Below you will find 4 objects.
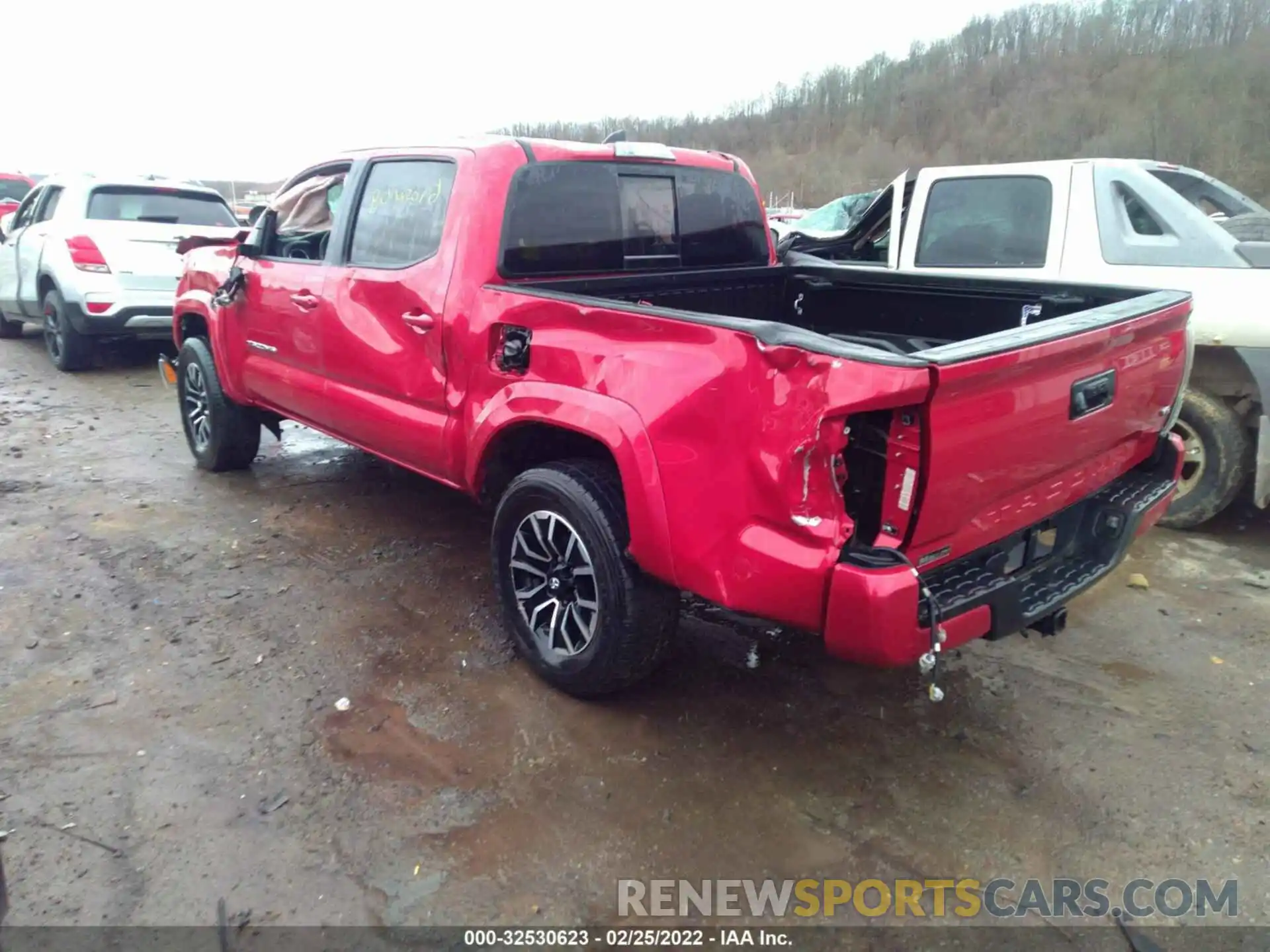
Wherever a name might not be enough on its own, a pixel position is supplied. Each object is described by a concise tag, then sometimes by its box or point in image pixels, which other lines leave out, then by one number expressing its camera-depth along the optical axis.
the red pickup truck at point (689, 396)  2.23
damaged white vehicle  4.48
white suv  7.82
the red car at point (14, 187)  14.55
